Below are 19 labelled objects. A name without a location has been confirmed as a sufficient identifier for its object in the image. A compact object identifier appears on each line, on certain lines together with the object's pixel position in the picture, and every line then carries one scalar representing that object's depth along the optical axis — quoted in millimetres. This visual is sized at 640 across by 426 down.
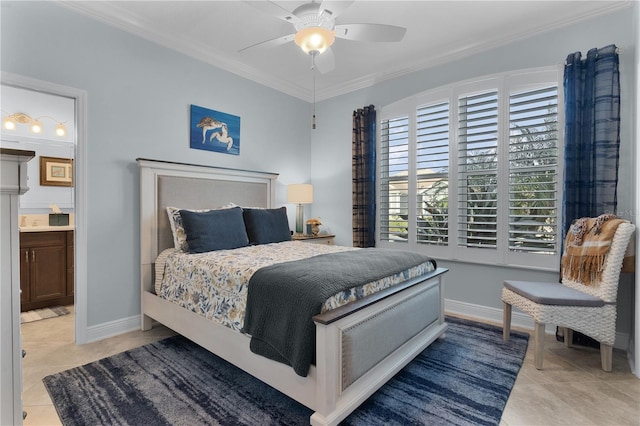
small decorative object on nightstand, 4332
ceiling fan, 2023
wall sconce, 3796
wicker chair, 2160
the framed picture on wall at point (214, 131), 3396
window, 2898
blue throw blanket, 1553
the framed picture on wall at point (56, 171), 4082
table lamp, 4180
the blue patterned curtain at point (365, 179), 4016
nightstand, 3984
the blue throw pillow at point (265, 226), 3248
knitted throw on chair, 2242
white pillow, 2824
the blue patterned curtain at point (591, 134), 2508
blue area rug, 1707
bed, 1561
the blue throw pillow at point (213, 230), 2707
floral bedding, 1963
